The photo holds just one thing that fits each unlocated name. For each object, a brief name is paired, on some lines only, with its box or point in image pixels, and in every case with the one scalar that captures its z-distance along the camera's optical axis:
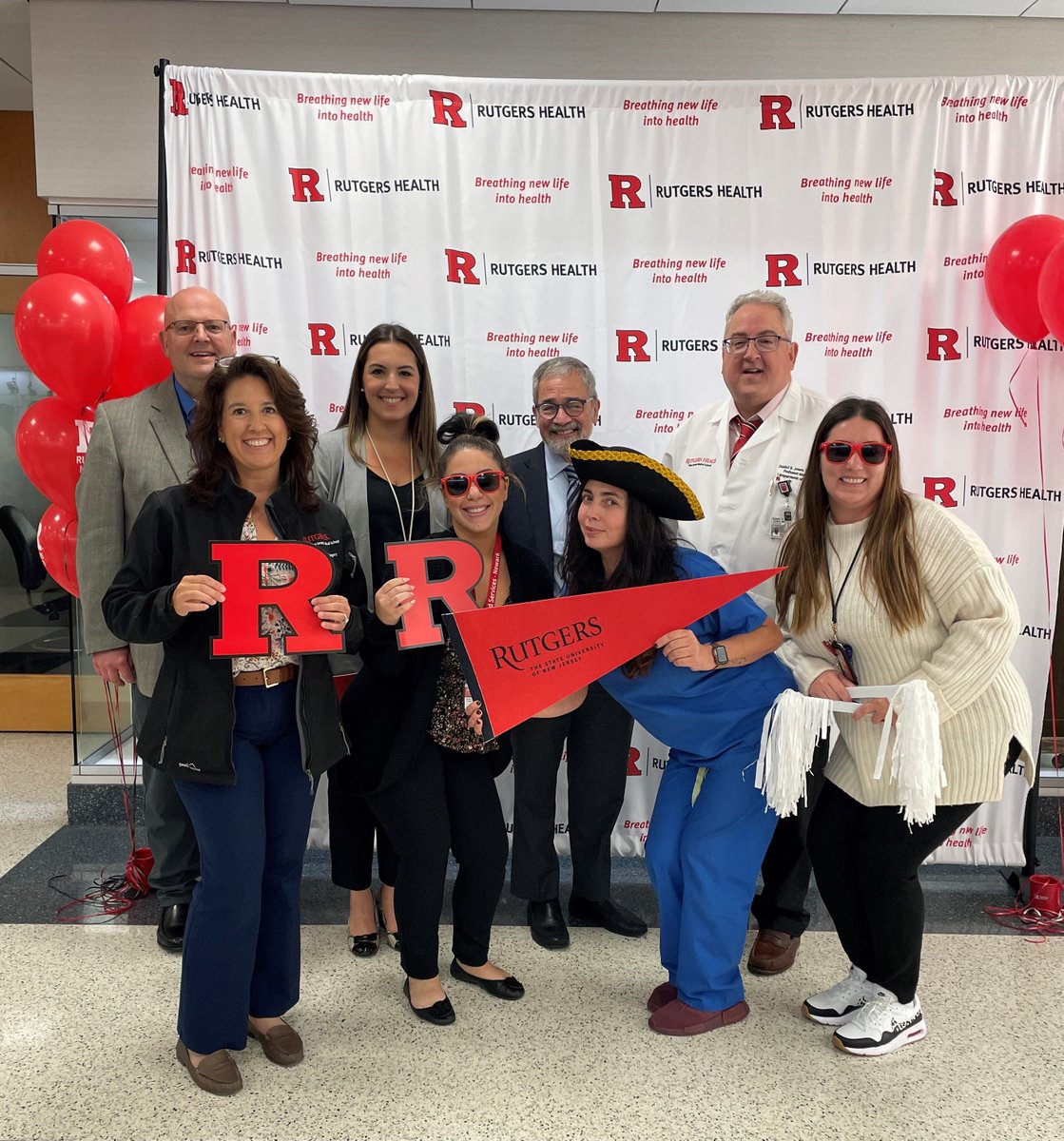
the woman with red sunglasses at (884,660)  2.16
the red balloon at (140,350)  3.24
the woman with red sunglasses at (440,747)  2.31
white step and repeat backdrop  3.39
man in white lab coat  2.85
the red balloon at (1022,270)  3.18
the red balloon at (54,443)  3.32
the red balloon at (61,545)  3.40
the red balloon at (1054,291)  2.94
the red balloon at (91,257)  3.30
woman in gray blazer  2.66
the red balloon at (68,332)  3.04
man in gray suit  2.72
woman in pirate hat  2.30
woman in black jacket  2.01
